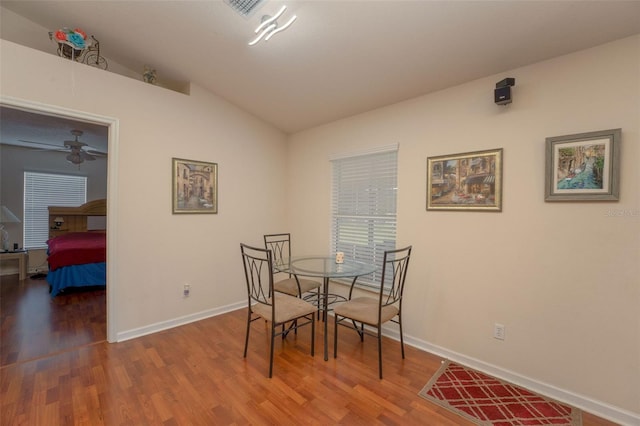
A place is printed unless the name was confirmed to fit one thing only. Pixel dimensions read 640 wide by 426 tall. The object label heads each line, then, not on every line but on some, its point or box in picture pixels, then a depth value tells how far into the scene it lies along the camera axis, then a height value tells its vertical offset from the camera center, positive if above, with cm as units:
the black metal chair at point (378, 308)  222 -85
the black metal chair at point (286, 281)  300 -80
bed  393 -76
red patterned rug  174 -130
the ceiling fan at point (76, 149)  412 +99
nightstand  479 -86
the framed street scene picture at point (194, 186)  306 +28
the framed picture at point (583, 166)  174 +31
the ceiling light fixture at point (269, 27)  174 +123
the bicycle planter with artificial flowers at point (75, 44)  232 +146
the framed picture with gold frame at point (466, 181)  221 +27
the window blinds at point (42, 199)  542 +23
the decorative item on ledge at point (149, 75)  293 +145
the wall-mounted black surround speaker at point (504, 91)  206 +93
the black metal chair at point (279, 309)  218 -85
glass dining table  238 -53
